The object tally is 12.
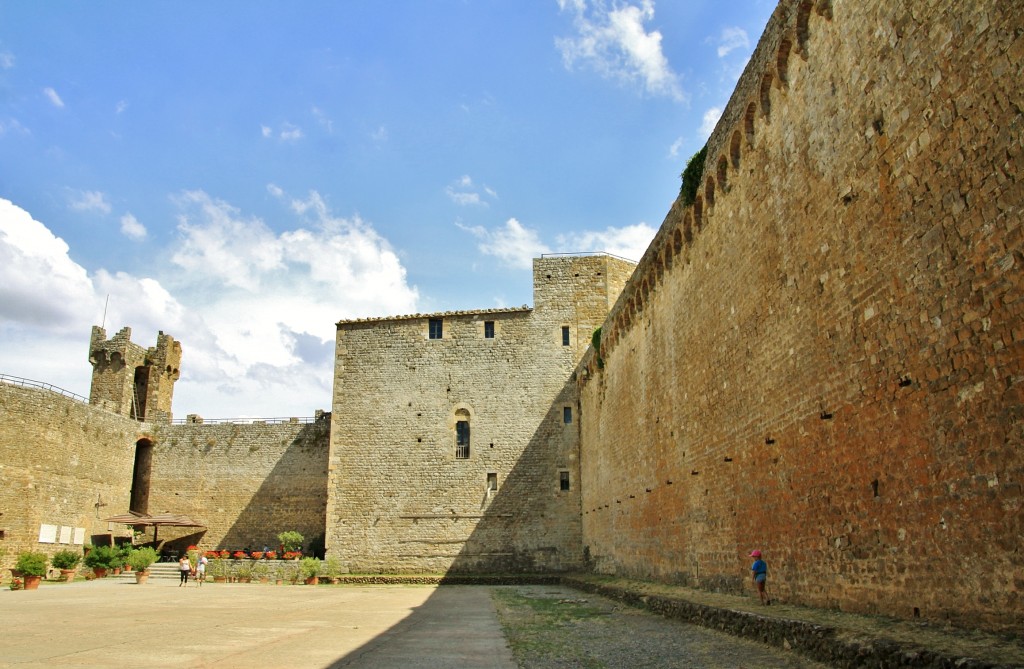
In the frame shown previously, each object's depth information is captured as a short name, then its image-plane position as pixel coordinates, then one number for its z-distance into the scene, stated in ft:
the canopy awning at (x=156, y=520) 92.84
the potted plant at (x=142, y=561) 81.20
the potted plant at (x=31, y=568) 65.77
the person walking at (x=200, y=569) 77.61
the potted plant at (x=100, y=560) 86.17
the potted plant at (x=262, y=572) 83.20
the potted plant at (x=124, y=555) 88.43
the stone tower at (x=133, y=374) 124.16
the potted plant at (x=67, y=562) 78.59
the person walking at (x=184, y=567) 74.02
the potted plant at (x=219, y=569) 84.02
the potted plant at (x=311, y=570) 82.84
